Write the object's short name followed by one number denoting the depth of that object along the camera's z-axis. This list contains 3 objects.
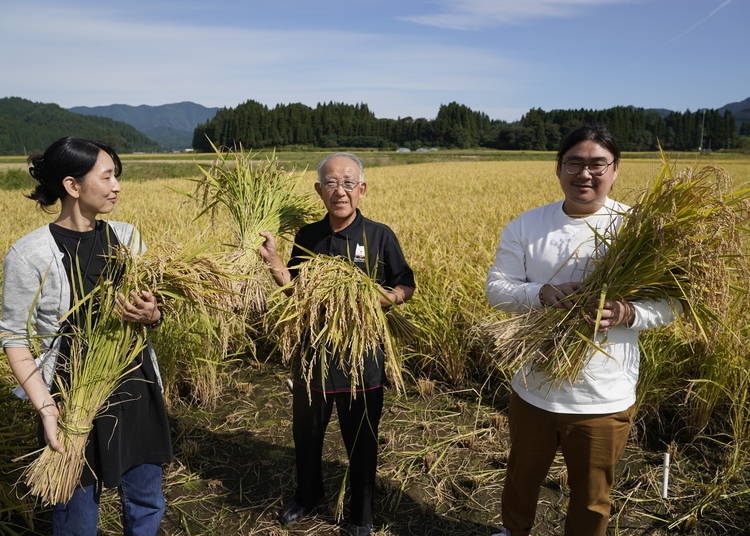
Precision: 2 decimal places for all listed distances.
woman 1.61
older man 2.11
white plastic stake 2.40
